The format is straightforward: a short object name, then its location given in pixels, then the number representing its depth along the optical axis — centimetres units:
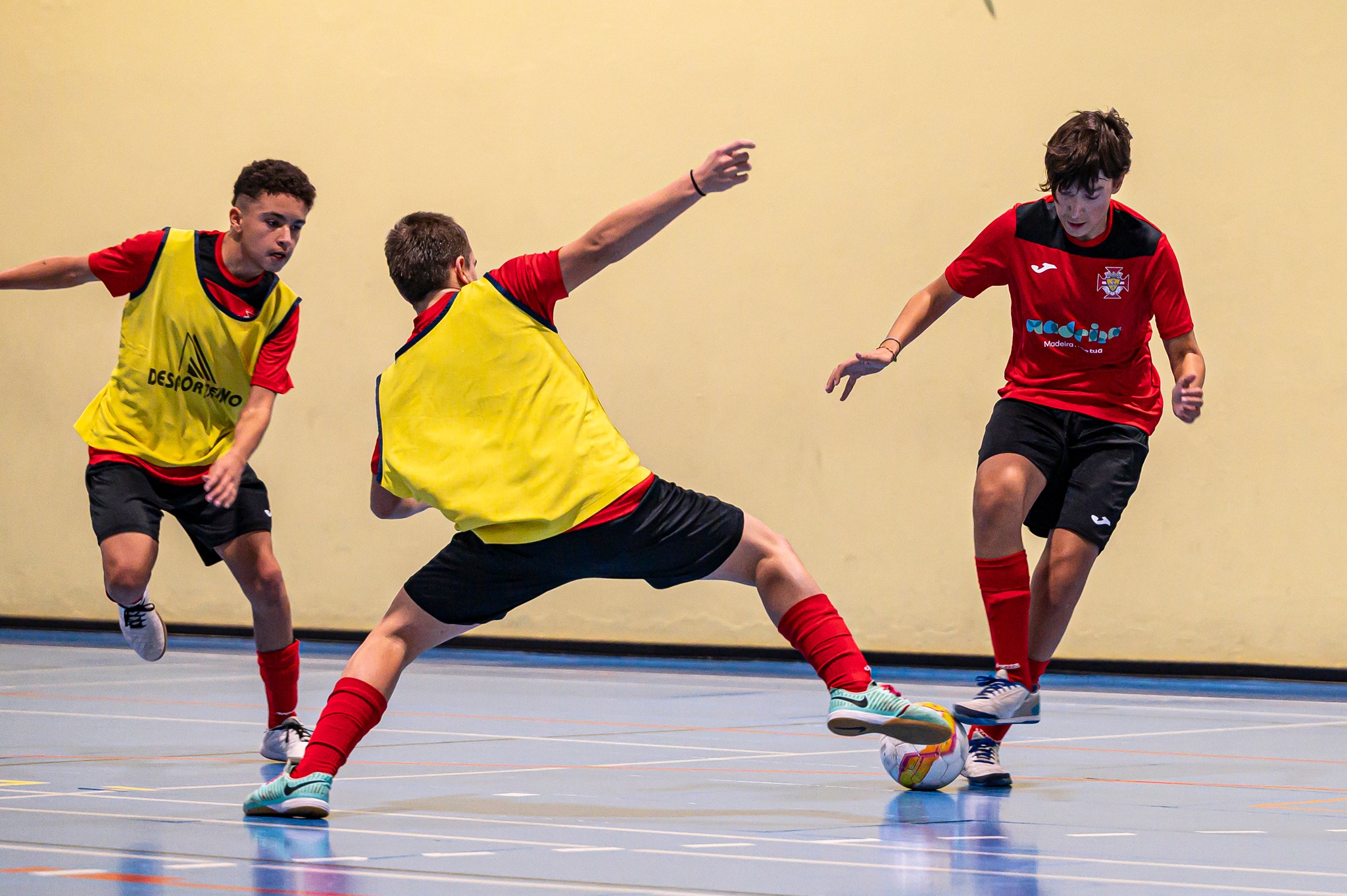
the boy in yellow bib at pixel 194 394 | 1121
